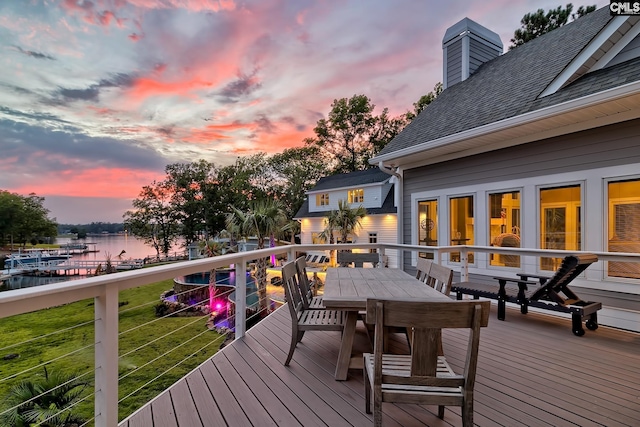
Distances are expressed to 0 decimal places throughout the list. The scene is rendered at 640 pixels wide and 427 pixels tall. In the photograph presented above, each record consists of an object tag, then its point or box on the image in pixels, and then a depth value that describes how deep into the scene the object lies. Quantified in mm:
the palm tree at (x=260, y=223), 11711
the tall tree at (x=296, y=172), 28719
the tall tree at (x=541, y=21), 16797
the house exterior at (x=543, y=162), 4137
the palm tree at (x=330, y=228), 17125
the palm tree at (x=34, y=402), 3270
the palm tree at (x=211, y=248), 17603
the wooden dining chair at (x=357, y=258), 5080
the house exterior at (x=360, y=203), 17359
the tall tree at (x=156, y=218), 32812
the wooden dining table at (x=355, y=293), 2543
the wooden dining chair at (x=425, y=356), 1547
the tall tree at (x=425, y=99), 20998
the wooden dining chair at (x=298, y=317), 2830
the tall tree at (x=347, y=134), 27469
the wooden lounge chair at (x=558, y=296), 3598
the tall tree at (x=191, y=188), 31375
